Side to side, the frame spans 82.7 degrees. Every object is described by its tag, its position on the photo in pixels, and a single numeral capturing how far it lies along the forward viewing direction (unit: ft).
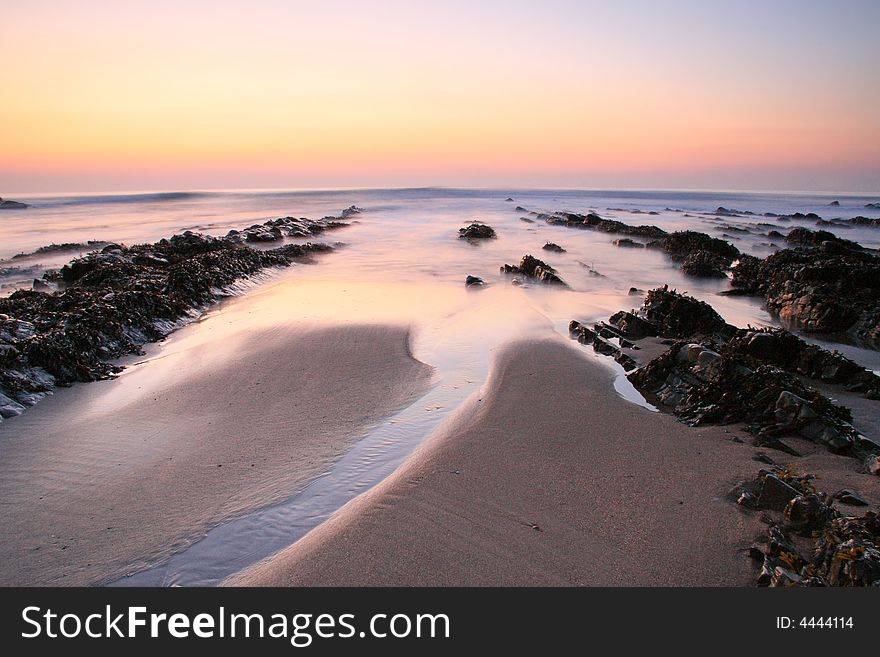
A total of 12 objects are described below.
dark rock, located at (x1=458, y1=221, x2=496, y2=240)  59.88
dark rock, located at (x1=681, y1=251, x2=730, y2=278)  38.01
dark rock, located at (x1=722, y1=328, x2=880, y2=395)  15.02
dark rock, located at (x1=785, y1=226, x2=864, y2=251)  53.52
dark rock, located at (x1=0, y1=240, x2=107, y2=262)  44.18
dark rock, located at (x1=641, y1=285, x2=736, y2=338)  21.01
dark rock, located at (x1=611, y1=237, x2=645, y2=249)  55.26
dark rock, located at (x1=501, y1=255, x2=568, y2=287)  33.68
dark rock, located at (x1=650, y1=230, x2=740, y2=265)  45.88
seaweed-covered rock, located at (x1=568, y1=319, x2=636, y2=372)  17.86
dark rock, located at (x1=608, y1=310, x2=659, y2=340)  21.04
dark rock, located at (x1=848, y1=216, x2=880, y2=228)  85.88
